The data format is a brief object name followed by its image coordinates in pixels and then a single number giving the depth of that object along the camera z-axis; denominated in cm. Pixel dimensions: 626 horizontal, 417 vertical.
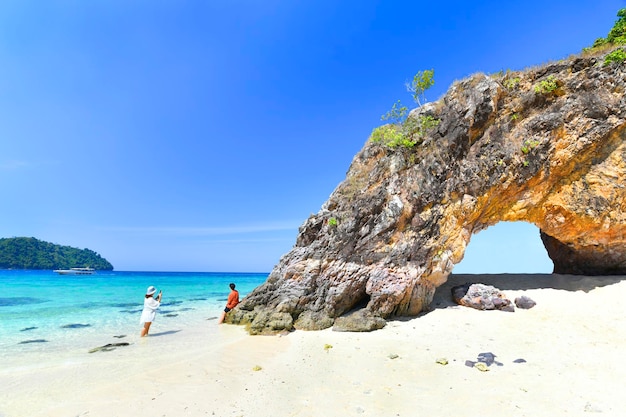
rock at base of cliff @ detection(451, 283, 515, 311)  1117
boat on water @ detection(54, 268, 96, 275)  6821
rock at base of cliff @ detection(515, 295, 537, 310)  1106
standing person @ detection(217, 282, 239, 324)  1306
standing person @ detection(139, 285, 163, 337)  1130
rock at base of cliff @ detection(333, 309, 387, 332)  998
